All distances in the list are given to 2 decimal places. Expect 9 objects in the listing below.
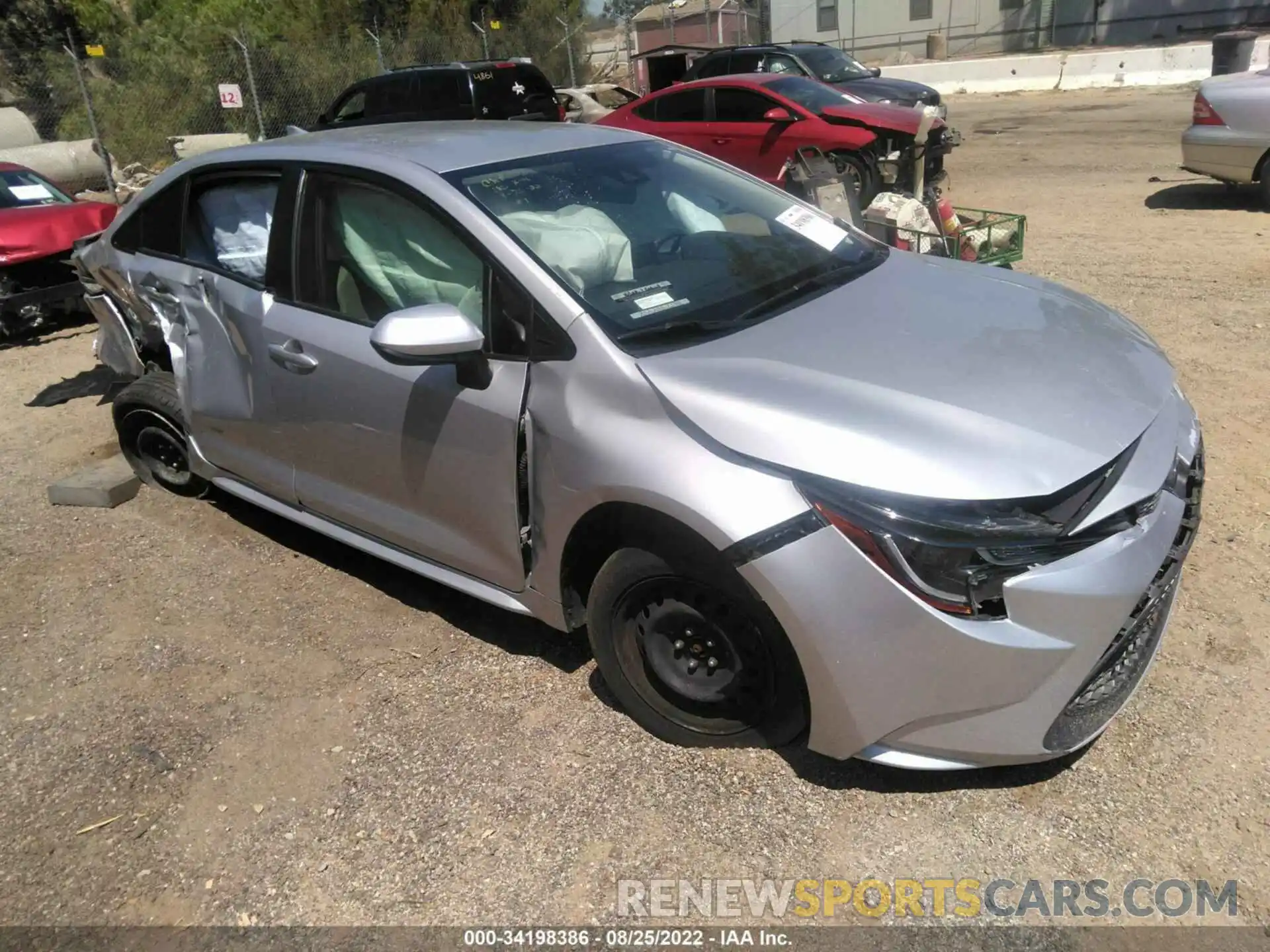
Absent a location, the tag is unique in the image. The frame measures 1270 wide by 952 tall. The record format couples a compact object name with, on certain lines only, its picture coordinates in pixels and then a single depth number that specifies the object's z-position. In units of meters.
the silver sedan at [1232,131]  8.91
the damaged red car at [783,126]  10.04
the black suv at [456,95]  13.75
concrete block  4.81
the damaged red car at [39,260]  7.45
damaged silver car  2.30
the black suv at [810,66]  14.43
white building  33.88
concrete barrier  22.59
